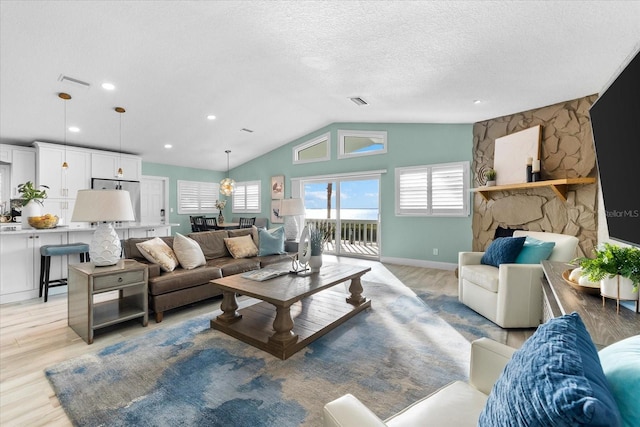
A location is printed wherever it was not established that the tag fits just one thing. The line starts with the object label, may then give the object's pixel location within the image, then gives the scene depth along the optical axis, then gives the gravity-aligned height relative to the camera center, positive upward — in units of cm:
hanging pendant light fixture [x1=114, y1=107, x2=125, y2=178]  476 +163
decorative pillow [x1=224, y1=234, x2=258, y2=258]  423 -53
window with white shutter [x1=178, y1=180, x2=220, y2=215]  854 +41
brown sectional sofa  302 -72
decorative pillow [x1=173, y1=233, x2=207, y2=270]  349 -50
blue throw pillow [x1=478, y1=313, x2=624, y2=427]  43 -30
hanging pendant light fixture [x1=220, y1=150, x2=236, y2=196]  751 +62
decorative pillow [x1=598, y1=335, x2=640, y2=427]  56 -35
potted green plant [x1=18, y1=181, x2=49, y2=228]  366 +9
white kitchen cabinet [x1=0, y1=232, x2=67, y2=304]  347 -65
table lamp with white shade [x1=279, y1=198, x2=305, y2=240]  508 +6
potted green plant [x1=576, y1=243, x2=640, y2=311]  138 -30
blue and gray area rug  169 -114
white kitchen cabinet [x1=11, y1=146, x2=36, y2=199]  543 +83
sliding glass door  657 -4
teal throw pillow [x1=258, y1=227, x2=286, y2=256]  451 -51
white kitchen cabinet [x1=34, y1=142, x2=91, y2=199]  552 +80
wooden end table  256 -78
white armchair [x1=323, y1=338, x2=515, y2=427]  91 -73
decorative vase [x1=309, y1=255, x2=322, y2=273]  310 -54
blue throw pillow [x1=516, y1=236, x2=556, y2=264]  301 -43
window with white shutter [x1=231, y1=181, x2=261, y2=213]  861 +39
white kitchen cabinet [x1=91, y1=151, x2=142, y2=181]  624 +100
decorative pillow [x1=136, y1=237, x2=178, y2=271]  323 -48
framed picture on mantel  423 +85
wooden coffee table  233 -103
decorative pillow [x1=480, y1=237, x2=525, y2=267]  314 -44
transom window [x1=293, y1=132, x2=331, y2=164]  704 +151
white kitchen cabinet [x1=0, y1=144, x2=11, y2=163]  529 +103
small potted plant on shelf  461 +52
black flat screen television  107 +25
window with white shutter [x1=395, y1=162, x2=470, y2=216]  525 +38
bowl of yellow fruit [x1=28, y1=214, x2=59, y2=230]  365 -13
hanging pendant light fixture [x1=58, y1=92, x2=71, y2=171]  414 +161
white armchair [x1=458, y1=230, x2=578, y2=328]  276 -78
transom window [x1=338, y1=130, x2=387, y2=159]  623 +148
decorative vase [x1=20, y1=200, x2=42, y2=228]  366 -1
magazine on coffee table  283 -64
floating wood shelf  370 +34
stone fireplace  384 +48
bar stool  359 -55
